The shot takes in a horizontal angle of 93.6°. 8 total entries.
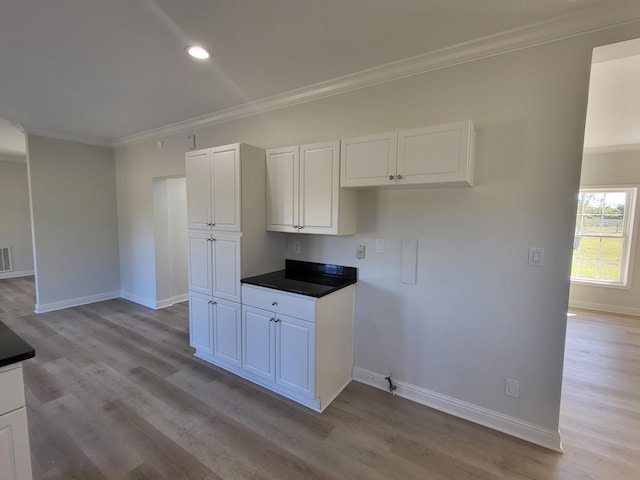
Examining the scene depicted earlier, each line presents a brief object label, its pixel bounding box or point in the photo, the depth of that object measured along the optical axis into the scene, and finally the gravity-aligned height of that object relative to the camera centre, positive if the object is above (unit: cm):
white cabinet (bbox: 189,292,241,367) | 274 -108
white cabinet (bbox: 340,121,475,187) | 191 +42
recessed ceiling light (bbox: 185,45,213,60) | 208 +116
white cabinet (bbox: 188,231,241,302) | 268 -46
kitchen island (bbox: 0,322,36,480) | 110 -76
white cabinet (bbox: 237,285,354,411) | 226 -102
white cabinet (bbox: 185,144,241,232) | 261 +25
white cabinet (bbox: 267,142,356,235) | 241 +20
